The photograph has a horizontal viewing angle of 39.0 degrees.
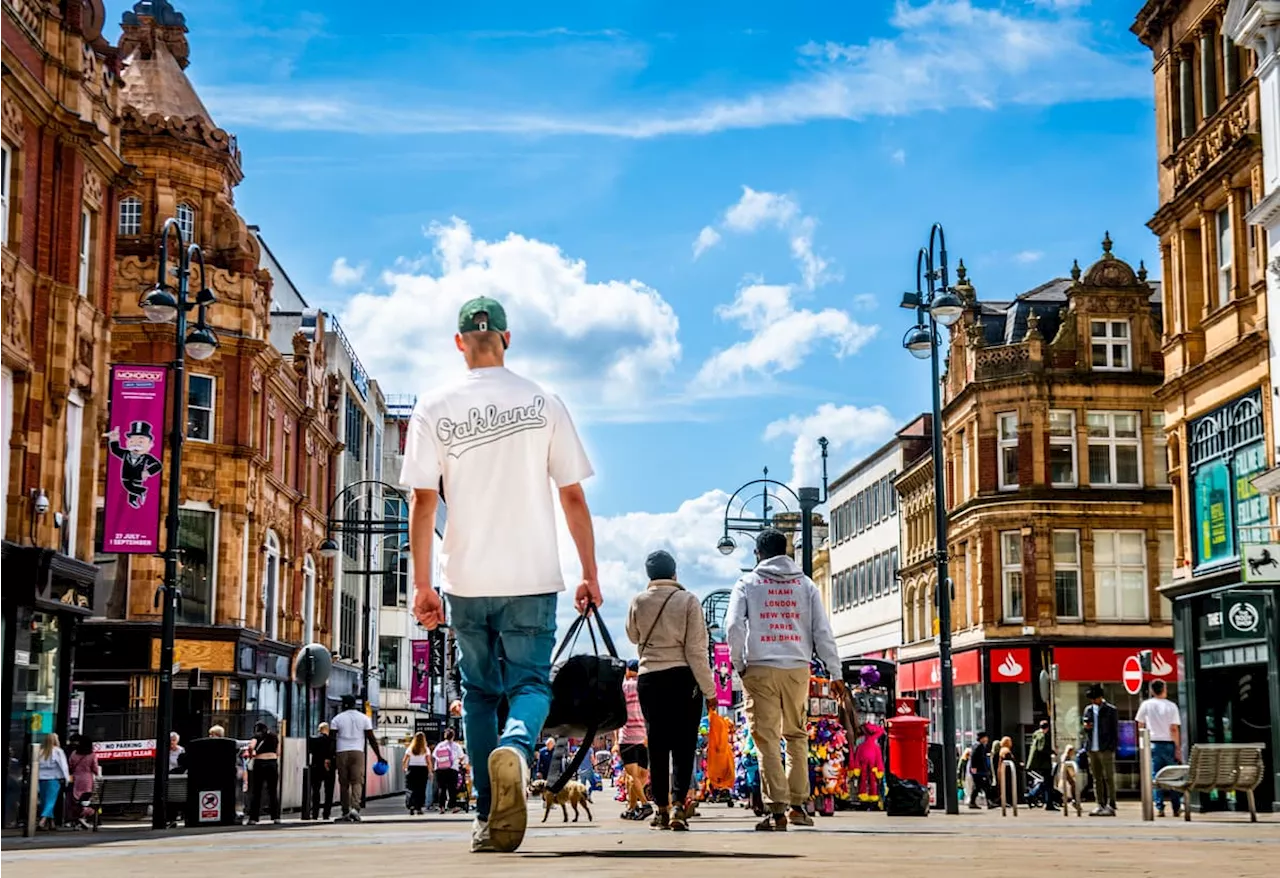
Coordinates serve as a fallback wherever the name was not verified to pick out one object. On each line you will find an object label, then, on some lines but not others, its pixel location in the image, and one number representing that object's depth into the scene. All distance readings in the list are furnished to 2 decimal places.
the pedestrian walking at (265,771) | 24.98
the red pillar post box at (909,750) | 23.17
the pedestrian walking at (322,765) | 27.34
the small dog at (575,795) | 19.65
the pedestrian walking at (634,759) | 17.53
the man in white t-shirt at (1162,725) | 22.88
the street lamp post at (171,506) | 23.45
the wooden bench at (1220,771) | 19.62
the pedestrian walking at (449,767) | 32.56
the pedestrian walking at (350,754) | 26.31
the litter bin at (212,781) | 23.73
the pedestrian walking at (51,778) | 25.22
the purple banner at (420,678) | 80.56
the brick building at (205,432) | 43.59
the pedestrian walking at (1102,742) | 25.12
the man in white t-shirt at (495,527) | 7.84
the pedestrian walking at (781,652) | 12.23
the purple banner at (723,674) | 32.25
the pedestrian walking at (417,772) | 31.75
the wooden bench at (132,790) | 30.16
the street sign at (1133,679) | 30.61
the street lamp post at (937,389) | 25.88
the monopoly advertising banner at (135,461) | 31.75
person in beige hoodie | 11.56
